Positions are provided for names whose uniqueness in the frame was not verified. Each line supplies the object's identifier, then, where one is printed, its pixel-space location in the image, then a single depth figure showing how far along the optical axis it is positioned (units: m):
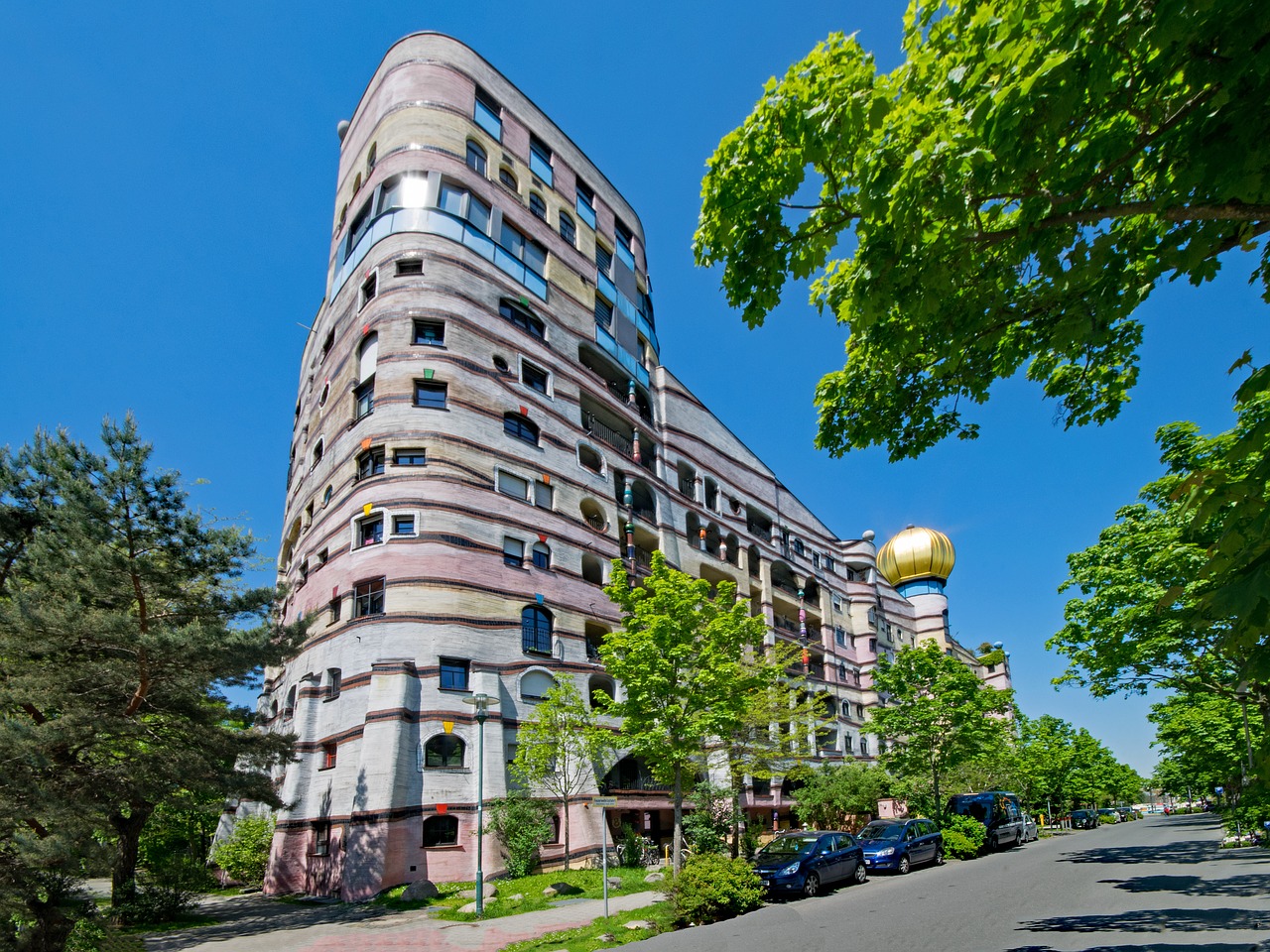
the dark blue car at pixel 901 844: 21.47
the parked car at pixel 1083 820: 53.03
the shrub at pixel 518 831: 21.19
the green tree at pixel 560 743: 21.41
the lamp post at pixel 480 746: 15.84
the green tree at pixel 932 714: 29.66
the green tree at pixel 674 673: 17.47
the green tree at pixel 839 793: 31.52
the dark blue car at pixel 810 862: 16.61
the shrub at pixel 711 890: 13.40
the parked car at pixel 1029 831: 31.58
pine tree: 13.58
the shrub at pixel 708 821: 24.03
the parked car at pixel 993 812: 27.34
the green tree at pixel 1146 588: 16.47
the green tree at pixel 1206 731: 30.11
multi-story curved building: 22.06
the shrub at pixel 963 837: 24.95
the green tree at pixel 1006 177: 4.09
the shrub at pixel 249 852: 24.25
